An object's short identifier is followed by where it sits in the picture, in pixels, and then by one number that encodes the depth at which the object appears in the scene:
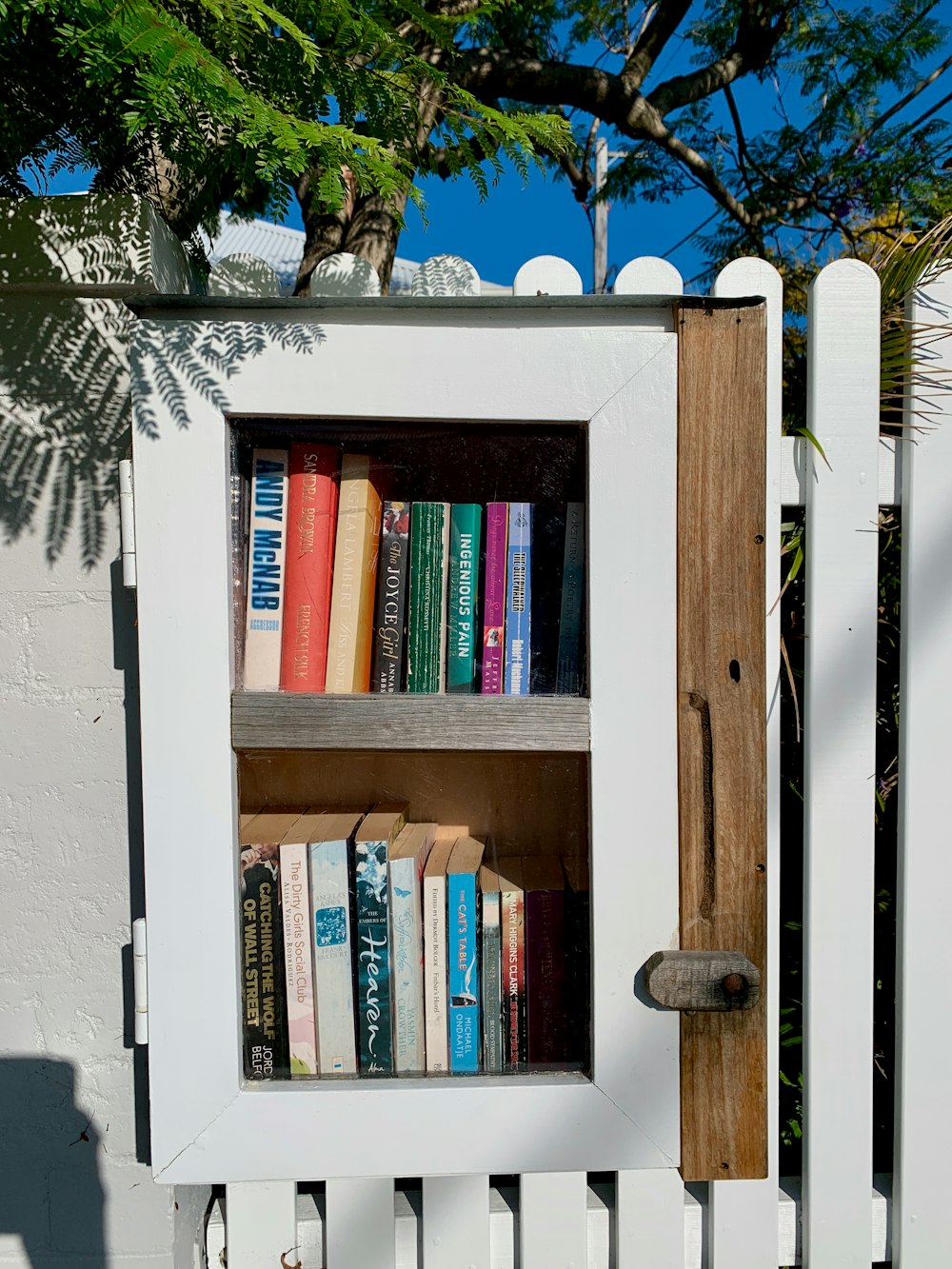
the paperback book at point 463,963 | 0.84
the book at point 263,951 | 0.81
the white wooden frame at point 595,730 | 0.74
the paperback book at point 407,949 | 0.84
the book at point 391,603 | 0.82
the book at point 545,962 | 0.83
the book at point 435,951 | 0.84
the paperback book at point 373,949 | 0.83
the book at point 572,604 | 0.79
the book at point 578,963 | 0.80
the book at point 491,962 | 0.84
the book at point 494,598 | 0.82
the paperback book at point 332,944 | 0.83
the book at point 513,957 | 0.84
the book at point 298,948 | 0.83
